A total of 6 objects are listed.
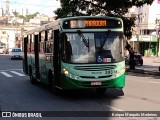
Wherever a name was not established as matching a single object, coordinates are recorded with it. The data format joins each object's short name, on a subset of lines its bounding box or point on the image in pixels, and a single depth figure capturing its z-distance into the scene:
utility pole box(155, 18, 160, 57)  70.64
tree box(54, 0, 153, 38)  29.28
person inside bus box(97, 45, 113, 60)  13.44
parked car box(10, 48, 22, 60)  57.21
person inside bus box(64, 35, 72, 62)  13.41
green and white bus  13.28
